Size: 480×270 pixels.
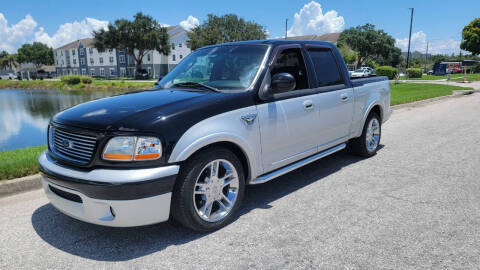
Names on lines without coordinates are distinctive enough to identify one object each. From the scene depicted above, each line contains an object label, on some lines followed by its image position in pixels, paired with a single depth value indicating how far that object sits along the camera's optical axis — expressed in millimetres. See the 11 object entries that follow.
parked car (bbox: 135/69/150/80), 63444
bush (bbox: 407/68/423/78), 47188
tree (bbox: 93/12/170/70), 67812
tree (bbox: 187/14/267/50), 58625
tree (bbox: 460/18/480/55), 58438
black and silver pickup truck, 2918
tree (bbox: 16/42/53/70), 119125
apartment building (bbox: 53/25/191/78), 77875
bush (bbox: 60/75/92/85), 52538
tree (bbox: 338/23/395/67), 68812
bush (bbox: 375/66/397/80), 42000
